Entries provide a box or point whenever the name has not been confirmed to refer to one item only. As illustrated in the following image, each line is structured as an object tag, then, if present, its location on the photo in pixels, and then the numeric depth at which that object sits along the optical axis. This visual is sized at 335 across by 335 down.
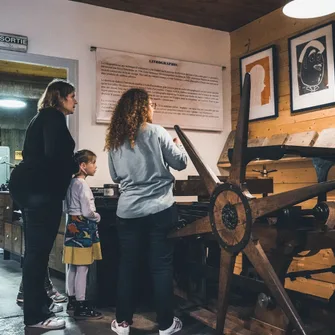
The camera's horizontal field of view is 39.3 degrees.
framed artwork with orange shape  4.11
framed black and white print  3.59
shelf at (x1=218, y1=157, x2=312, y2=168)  3.74
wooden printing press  1.96
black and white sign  3.56
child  2.97
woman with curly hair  2.51
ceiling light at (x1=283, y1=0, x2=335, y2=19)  2.80
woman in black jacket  2.60
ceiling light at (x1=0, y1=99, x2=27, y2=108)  8.57
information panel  3.99
